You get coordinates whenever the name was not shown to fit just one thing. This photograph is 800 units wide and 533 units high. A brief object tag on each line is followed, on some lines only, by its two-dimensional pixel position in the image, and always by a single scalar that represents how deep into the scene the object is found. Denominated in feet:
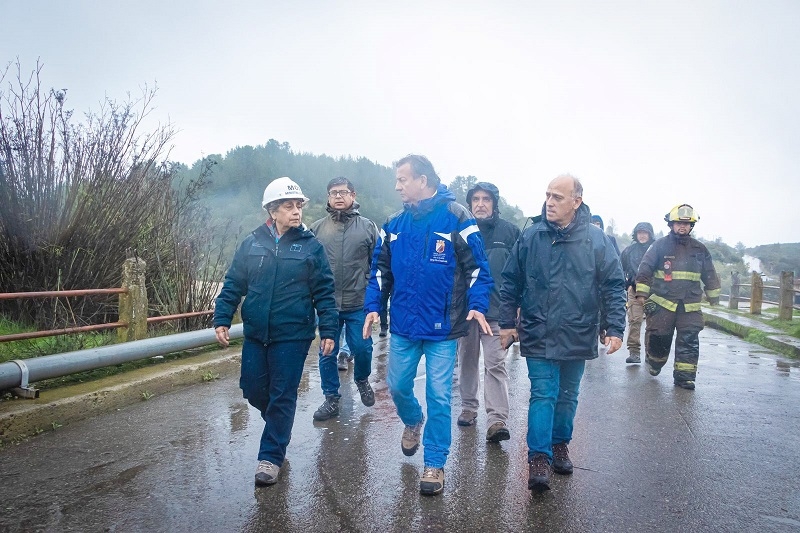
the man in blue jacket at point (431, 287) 12.96
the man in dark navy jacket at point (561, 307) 13.12
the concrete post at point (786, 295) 43.17
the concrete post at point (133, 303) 22.57
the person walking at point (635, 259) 31.39
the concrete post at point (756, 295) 51.26
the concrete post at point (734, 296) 64.23
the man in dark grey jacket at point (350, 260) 19.02
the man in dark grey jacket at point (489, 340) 16.66
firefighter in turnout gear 23.44
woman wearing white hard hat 13.28
